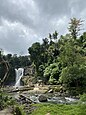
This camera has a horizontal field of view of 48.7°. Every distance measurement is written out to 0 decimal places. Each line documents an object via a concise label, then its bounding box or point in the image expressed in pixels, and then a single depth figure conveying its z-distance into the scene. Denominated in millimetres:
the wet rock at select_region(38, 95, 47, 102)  12189
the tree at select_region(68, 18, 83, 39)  25391
